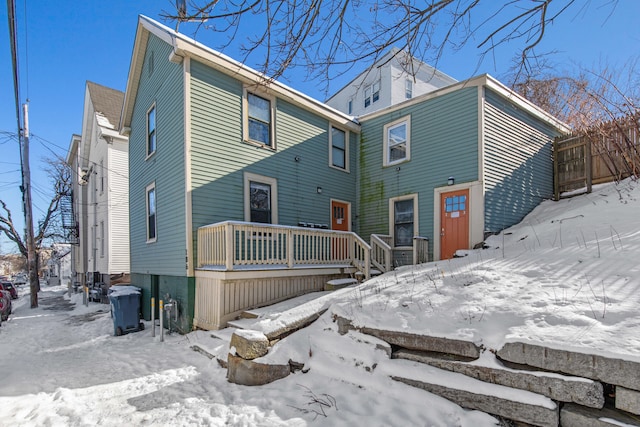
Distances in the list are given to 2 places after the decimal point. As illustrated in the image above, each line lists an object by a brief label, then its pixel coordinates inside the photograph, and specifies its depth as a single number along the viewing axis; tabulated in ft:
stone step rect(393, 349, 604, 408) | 7.50
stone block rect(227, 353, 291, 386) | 12.48
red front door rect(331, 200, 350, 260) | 33.12
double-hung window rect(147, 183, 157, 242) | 29.17
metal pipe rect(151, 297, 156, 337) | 22.89
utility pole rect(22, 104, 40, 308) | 40.86
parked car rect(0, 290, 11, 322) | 31.61
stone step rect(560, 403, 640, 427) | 7.04
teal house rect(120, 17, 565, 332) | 22.98
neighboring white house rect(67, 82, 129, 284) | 44.62
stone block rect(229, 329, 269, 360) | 12.96
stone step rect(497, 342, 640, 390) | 7.09
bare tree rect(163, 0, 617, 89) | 9.87
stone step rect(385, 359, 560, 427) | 7.84
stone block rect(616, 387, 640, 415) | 7.00
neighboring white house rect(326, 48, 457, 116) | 57.36
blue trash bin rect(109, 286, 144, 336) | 24.50
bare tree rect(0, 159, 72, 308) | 69.67
